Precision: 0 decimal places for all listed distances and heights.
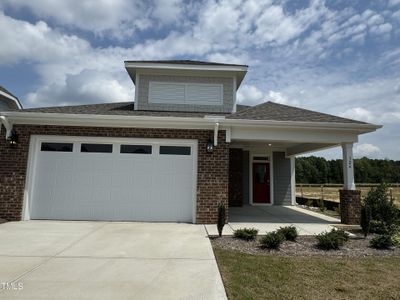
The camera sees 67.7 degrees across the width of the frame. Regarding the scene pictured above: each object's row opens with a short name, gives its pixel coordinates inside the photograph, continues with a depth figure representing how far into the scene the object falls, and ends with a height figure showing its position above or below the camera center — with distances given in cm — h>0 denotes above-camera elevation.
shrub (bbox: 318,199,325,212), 1330 -85
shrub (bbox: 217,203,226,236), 683 -75
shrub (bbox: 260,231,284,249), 608 -113
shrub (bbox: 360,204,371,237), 730 -77
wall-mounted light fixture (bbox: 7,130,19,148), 868 +116
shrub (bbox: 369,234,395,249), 642 -116
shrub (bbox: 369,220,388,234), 776 -105
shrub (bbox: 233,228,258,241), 676 -112
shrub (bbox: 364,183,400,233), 818 -51
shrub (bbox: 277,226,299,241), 681 -108
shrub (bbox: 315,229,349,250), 623 -113
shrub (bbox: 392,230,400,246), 661 -113
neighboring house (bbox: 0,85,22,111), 1428 +395
